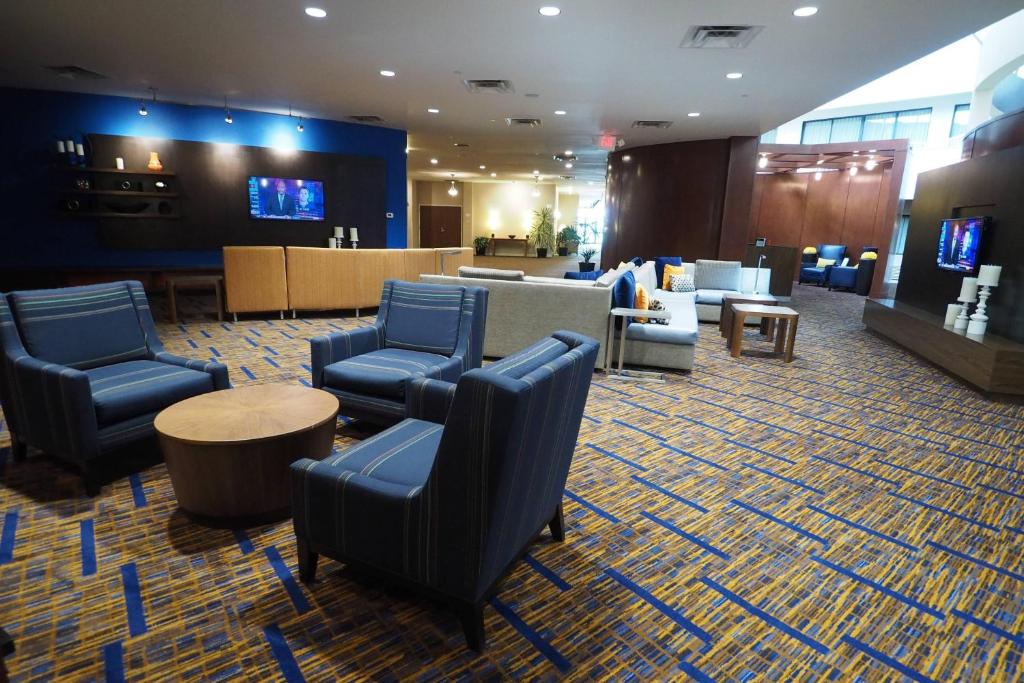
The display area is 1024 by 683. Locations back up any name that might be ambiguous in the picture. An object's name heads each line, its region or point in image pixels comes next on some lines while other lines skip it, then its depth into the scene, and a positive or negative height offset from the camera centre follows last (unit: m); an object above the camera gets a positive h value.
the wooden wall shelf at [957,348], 4.36 -0.95
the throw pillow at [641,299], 4.90 -0.55
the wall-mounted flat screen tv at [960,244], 5.66 +0.04
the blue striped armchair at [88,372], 2.44 -0.77
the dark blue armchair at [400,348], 3.05 -0.76
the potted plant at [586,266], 14.58 -0.81
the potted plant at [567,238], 19.78 -0.08
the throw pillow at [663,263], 8.26 -0.37
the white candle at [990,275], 5.04 -0.25
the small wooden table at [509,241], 19.55 -0.28
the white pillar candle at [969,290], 5.30 -0.41
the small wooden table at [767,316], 5.38 -0.78
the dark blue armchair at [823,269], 13.21 -0.62
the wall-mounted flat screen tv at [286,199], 8.50 +0.45
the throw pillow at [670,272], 7.84 -0.48
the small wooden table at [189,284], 6.53 -0.72
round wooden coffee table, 2.12 -0.91
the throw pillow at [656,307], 5.07 -0.67
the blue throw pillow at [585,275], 7.38 -0.55
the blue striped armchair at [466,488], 1.41 -0.80
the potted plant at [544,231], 19.34 +0.13
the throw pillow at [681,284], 7.62 -0.63
